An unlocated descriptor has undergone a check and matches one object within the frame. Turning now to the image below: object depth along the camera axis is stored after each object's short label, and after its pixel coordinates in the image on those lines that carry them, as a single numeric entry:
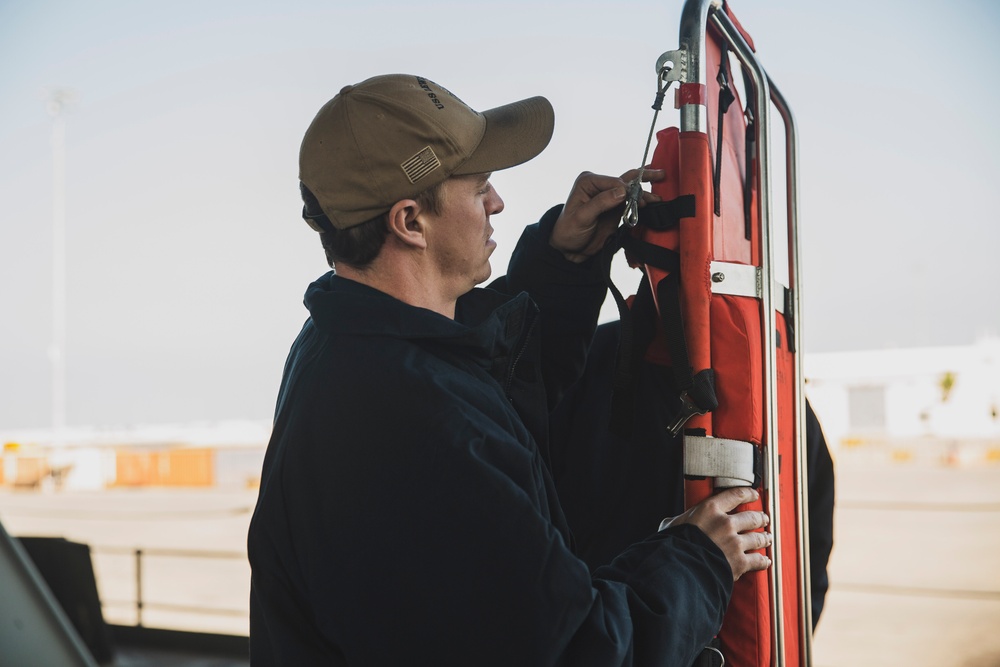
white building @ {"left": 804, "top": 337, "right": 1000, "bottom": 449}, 37.97
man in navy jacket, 1.15
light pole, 30.80
